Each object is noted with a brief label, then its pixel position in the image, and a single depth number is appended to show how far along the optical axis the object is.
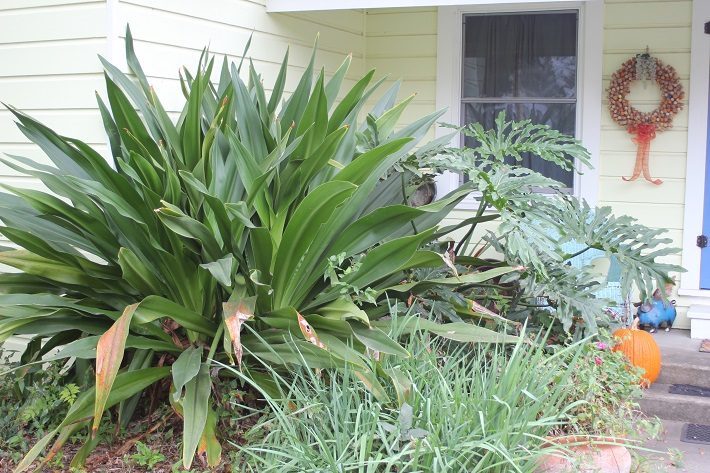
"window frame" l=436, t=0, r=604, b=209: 5.68
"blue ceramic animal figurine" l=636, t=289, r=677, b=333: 5.54
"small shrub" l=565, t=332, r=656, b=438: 3.15
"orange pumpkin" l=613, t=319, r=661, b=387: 4.64
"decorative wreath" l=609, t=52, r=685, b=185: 5.50
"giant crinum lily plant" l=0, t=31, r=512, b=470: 3.04
